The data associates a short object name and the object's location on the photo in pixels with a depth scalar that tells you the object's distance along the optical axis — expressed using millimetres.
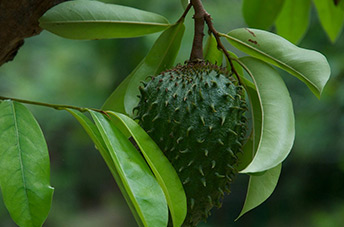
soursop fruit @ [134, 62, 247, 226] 1276
